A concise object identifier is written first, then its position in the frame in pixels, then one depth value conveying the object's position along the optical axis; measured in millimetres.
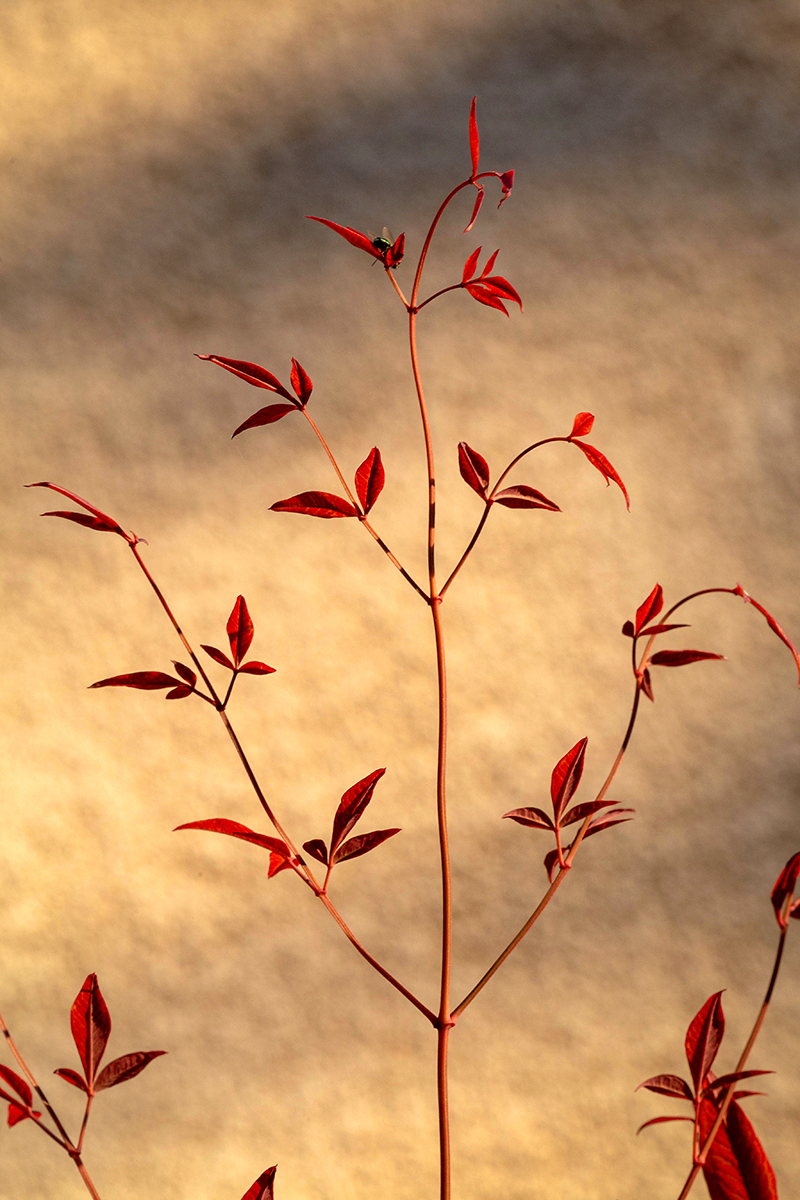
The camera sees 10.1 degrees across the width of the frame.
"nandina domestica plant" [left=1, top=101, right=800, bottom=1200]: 1405
